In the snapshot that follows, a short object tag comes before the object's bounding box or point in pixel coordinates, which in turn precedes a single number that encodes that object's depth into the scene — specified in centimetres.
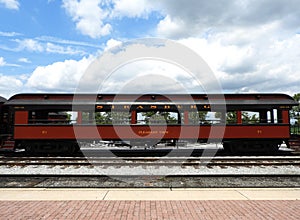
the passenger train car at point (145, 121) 1312
